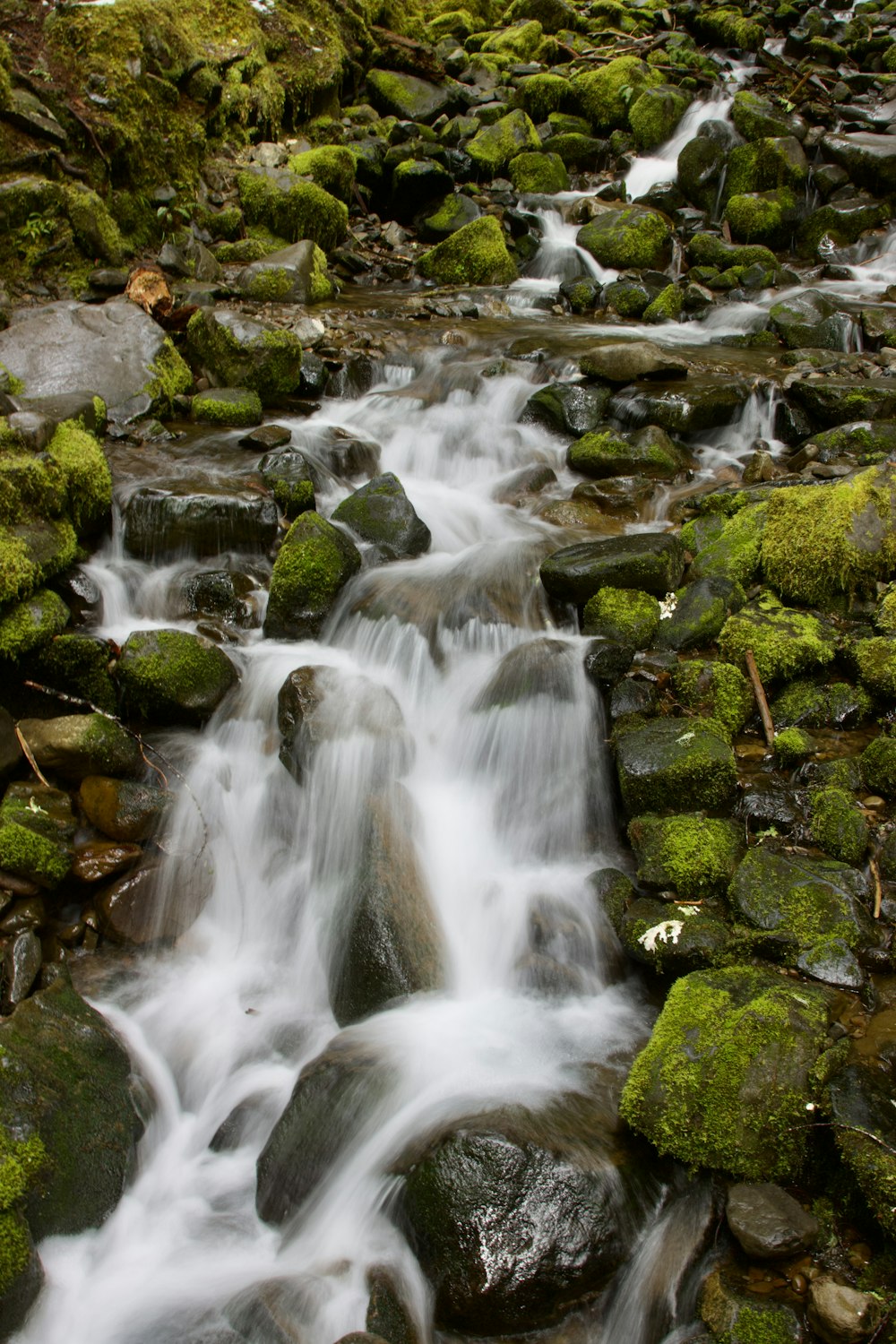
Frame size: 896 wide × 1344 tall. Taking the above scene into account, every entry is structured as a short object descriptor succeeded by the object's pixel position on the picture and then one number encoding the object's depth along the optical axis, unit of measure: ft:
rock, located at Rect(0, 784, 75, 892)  13.53
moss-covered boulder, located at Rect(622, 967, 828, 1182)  9.69
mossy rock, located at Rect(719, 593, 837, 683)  16.53
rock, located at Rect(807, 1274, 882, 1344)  8.15
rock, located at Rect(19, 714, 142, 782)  15.17
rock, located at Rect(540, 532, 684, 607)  18.49
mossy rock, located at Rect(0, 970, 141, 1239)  10.30
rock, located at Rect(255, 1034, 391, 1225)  11.15
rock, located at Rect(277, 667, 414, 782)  16.57
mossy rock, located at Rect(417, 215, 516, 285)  42.75
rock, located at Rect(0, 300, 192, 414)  24.09
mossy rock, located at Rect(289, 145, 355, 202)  43.96
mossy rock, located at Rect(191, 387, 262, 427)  26.05
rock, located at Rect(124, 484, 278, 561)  20.66
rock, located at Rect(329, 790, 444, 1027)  13.23
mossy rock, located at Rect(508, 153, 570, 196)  51.55
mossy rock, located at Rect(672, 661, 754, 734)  16.21
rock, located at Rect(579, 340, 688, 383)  28.12
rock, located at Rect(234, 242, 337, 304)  34.47
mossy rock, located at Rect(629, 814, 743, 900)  13.17
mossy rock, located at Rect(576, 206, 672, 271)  43.98
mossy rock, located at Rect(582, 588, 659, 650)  18.01
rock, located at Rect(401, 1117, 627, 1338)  9.18
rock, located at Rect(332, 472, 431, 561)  21.90
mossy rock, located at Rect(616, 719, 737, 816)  14.44
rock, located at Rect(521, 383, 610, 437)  27.37
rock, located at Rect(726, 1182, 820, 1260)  8.91
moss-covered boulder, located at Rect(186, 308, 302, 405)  26.96
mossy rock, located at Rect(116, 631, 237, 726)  16.84
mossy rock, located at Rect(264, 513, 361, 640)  19.44
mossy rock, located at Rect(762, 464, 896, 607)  18.20
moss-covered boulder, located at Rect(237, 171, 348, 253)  39.75
